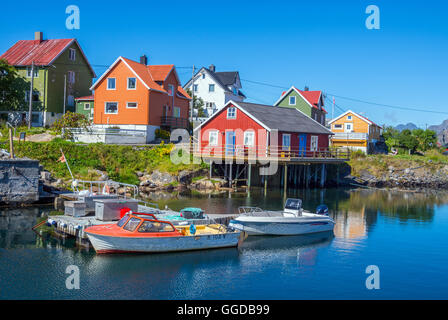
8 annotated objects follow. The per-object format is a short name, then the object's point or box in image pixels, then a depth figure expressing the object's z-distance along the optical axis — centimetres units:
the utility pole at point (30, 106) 4629
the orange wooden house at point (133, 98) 4762
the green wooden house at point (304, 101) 6182
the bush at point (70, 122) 4494
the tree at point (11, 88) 4934
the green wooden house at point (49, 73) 5156
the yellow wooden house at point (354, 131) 6181
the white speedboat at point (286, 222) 2308
